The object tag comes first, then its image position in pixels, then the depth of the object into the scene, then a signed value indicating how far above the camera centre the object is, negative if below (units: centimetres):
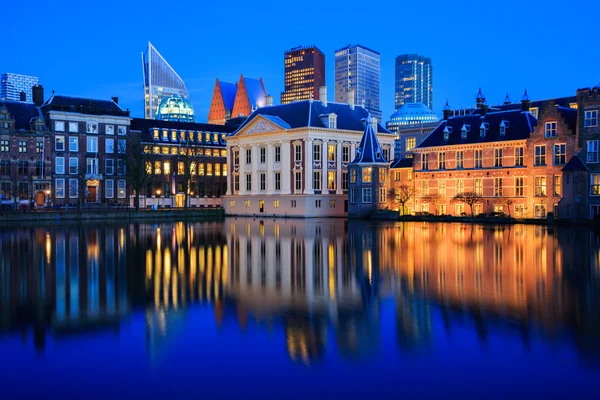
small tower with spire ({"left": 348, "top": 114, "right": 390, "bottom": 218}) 7769 +290
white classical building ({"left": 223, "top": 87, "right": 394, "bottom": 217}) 8594 +643
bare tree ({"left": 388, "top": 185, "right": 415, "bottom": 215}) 7664 +99
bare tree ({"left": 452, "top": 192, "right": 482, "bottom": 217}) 6969 +38
